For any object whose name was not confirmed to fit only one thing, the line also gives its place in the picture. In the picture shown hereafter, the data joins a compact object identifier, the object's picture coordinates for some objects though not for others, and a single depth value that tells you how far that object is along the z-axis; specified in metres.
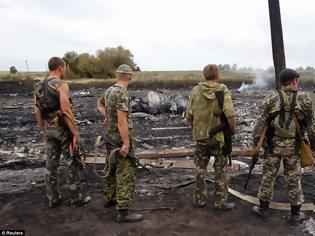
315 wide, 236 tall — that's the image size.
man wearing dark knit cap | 4.94
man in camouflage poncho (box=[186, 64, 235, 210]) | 5.21
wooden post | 7.36
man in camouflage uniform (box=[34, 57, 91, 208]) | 5.34
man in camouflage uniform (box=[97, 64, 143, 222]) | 4.89
